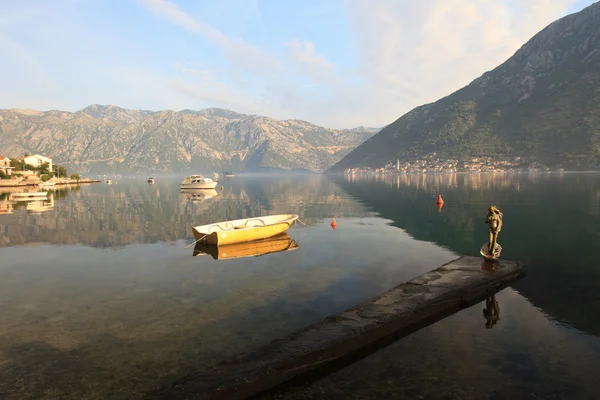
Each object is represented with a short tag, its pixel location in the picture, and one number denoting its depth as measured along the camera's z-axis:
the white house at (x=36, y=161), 172.32
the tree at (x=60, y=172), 176.75
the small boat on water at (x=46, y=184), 129.70
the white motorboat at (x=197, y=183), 120.31
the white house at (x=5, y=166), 144.62
